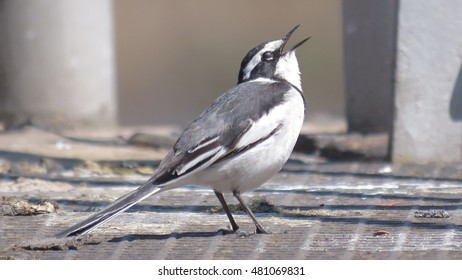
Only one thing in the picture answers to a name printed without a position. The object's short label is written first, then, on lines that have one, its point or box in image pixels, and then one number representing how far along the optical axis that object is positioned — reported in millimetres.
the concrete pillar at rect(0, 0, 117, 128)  13977
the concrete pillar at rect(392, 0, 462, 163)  10305
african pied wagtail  7371
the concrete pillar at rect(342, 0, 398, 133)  12273
